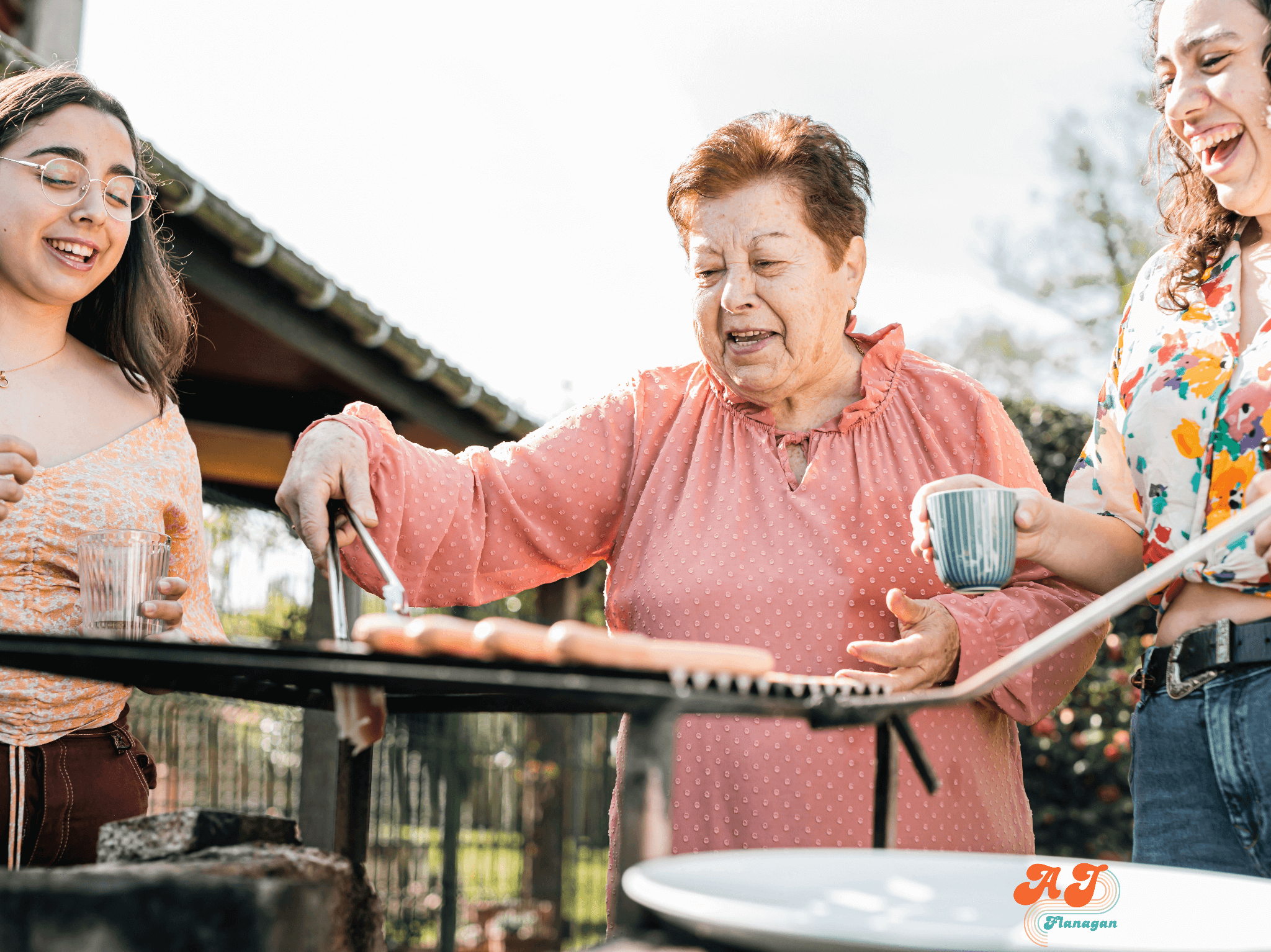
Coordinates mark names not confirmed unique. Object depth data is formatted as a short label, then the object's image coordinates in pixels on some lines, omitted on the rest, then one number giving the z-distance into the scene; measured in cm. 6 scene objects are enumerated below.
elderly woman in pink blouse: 206
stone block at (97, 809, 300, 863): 128
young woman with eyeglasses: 188
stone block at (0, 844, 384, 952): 99
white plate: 98
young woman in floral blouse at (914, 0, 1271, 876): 175
